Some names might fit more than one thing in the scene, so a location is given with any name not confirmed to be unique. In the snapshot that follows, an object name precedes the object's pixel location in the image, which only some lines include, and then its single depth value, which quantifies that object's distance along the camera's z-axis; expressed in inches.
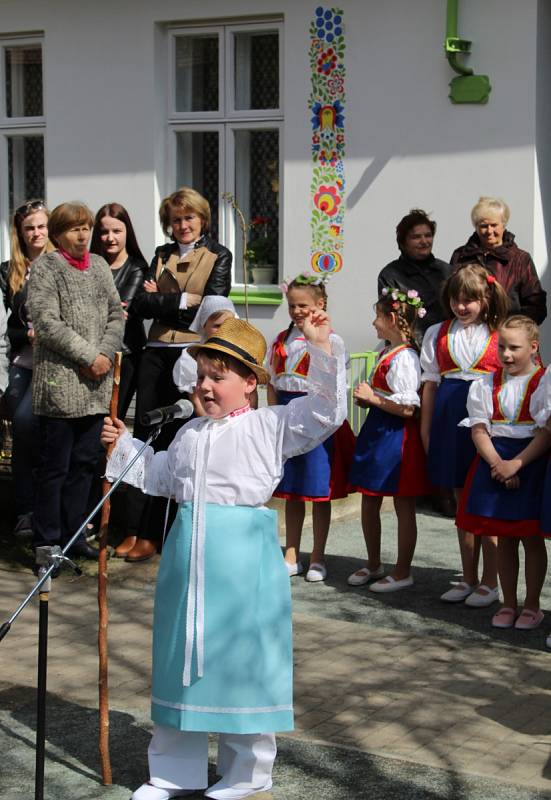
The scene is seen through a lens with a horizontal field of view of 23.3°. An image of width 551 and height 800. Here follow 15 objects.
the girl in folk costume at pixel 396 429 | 287.1
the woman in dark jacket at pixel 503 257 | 325.4
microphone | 165.2
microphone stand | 167.8
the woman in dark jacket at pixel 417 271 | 336.5
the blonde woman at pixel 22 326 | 320.5
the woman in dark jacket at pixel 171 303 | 309.6
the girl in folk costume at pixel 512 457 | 256.4
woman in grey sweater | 293.4
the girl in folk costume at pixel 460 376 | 279.7
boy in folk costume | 177.3
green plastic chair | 404.2
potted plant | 464.1
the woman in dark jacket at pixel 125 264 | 325.1
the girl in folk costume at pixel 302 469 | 297.3
